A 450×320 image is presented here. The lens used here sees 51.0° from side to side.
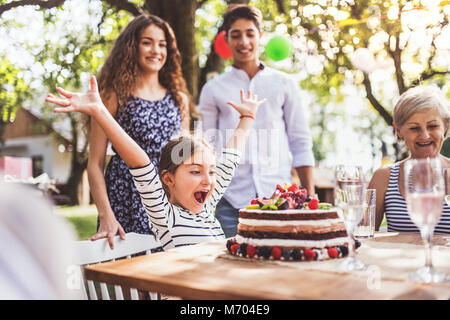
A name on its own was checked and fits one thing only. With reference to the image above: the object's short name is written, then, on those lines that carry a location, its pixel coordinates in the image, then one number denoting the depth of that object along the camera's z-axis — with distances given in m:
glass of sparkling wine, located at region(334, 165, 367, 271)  1.61
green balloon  5.21
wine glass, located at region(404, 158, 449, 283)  1.47
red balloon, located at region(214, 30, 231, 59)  5.68
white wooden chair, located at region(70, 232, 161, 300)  2.09
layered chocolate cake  1.78
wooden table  1.30
